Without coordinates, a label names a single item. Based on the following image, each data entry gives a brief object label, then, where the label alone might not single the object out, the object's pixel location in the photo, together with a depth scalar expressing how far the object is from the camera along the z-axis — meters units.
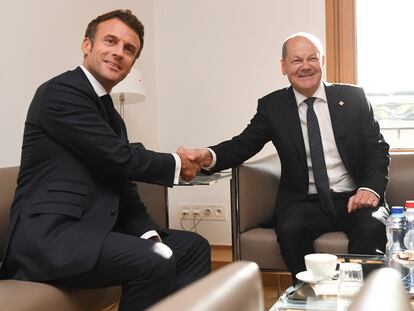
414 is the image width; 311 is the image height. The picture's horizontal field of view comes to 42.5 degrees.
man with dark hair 1.79
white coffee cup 1.73
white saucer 1.73
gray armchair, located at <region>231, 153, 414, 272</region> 2.57
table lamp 3.21
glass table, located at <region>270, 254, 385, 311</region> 1.55
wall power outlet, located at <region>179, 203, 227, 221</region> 3.97
